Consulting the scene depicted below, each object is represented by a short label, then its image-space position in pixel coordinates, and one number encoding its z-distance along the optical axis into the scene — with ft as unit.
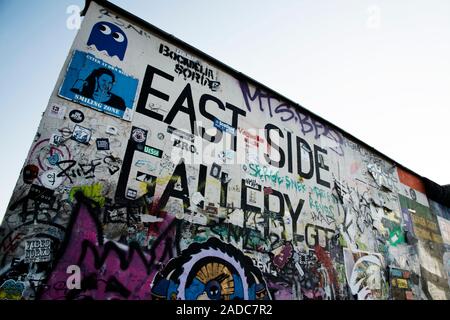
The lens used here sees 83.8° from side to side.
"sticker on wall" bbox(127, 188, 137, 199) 11.14
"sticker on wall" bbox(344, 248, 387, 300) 17.56
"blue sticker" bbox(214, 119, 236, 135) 15.38
